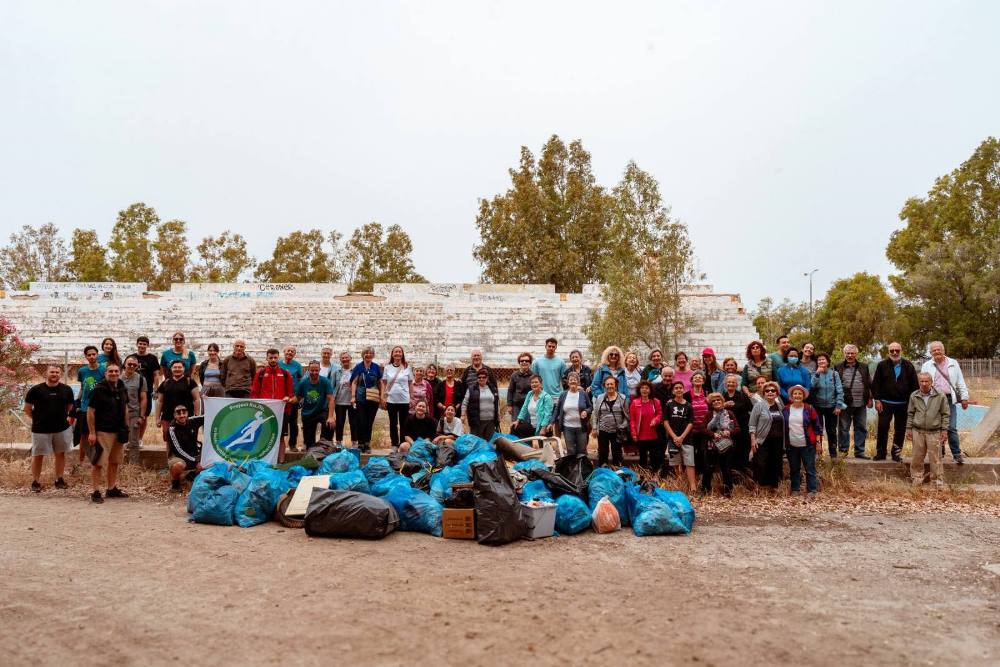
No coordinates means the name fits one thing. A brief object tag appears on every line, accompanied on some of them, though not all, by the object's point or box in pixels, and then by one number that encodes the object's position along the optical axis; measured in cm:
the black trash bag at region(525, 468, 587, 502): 743
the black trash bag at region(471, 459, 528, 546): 647
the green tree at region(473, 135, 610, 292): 4000
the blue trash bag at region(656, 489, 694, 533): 693
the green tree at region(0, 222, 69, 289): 5594
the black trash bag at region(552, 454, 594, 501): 788
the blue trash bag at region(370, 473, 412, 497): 743
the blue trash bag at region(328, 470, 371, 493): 750
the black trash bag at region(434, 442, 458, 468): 848
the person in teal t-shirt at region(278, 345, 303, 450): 971
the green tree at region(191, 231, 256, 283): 5016
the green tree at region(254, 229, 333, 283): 4916
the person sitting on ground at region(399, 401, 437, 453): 959
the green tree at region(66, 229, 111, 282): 4691
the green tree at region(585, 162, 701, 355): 2103
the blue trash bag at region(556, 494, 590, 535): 689
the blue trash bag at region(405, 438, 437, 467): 846
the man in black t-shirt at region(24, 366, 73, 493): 843
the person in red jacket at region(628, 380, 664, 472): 871
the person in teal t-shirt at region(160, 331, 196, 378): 949
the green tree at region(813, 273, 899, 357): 3962
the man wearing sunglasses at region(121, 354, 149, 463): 905
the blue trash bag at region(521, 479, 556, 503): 709
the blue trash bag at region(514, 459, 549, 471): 798
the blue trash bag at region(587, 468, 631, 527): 724
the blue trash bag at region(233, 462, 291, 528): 724
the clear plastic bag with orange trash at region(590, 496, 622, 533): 691
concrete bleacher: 2530
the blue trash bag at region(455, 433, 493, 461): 858
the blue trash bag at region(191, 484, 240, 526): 722
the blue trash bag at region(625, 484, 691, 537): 678
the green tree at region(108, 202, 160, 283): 4782
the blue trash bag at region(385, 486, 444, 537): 691
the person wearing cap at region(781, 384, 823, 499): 810
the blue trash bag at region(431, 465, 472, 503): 742
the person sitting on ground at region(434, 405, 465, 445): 960
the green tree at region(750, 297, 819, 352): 5234
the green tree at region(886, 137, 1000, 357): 3291
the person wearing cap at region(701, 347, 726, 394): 898
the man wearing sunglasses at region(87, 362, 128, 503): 818
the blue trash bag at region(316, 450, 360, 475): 818
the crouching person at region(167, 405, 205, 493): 870
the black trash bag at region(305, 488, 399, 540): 662
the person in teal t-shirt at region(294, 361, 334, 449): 973
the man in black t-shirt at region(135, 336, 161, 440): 959
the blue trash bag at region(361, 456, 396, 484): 809
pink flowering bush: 1212
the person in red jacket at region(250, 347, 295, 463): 944
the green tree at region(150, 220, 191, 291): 4759
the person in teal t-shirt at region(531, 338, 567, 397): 993
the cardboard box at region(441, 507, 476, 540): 664
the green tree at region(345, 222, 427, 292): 4803
